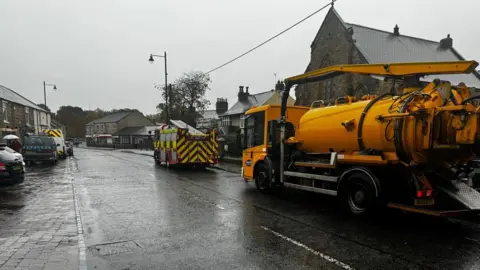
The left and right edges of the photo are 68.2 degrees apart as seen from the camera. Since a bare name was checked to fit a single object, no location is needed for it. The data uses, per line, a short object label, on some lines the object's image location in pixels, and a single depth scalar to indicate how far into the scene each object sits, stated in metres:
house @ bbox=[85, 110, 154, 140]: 87.23
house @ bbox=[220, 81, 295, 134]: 52.00
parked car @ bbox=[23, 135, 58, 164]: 22.03
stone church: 30.81
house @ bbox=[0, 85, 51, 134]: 37.29
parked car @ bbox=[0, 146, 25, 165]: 11.90
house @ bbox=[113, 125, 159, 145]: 72.76
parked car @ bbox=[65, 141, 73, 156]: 35.09
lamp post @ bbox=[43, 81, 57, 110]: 45.93
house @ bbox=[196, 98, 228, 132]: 46.03
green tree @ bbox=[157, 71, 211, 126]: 44.47
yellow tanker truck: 6.32
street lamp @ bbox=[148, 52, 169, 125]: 30.55
